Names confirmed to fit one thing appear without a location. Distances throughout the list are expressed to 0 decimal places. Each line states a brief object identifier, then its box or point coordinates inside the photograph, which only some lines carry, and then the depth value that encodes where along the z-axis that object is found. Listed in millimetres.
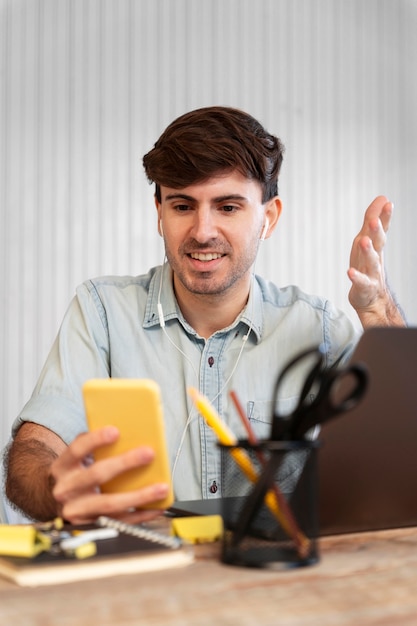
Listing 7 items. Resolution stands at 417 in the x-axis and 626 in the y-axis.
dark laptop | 954
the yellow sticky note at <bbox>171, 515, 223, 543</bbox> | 956
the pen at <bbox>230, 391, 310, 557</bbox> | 804
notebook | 773
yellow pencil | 816
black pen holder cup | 807
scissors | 771
